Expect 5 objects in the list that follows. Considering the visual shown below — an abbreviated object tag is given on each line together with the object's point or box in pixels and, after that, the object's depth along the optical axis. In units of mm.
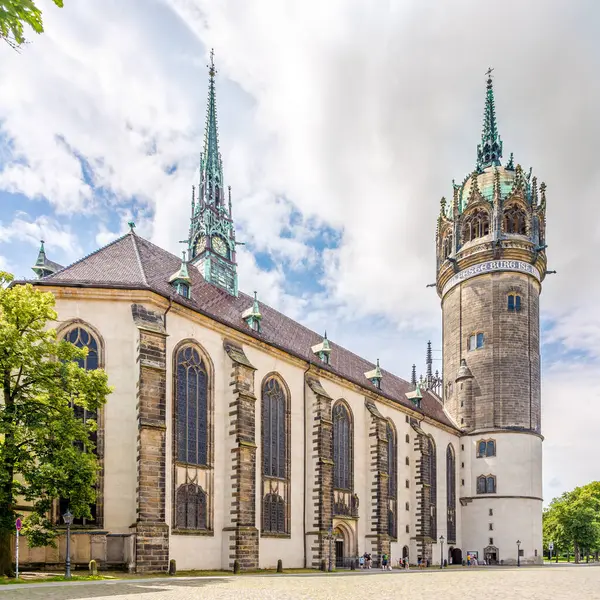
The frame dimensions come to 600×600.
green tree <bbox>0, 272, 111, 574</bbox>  21781
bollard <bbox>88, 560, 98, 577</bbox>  23781
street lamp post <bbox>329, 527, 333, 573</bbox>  37219
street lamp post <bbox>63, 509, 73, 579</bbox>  22438
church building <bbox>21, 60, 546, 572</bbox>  28281
